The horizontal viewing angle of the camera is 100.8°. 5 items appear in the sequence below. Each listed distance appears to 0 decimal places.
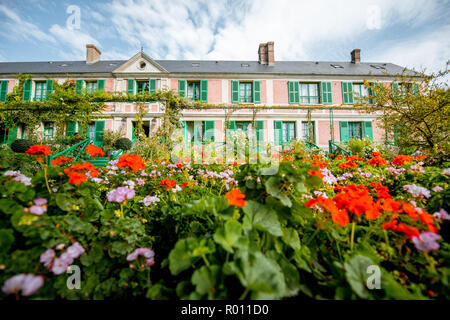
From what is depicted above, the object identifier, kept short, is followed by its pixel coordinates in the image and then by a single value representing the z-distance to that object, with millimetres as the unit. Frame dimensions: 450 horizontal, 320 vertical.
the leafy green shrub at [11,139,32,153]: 7062
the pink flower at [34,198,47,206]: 846
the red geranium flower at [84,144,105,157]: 1579
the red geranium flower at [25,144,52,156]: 1228
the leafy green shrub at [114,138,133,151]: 9828
